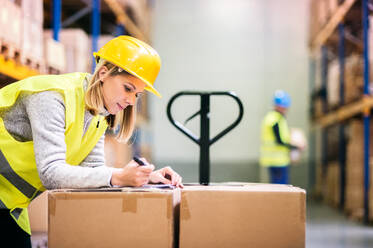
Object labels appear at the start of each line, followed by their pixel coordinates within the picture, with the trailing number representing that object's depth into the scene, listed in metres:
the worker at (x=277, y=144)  6.07
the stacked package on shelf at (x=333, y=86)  8.39
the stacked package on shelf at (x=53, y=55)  4.59
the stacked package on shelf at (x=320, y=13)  8.56
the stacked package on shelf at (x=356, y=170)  7.14
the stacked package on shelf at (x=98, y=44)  6.06
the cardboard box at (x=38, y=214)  2.68
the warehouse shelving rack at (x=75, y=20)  3.75
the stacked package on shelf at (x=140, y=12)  8.23
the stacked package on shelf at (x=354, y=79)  7.19
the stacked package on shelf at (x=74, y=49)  5.48
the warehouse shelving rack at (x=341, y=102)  6.53
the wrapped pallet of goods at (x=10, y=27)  3.57
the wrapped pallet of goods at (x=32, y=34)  4.05
